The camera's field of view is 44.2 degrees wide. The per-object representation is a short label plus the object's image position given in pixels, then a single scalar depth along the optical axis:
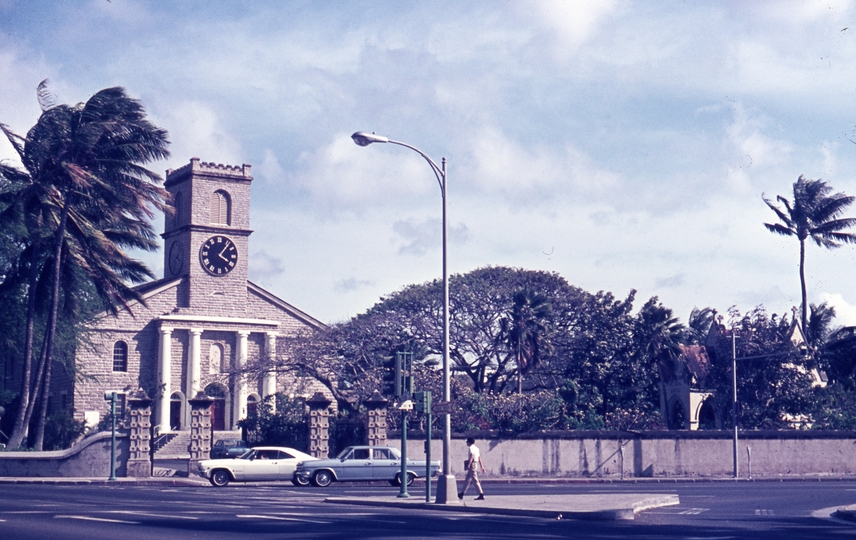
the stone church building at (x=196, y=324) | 62.66
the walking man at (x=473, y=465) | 22.97
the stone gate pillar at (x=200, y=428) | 39.84
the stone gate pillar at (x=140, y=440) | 38.31
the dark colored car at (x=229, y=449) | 40.63
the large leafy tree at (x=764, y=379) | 53.78
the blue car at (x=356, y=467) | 32.19
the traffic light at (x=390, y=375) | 23.58
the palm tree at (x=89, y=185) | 41.03
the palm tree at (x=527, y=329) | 59.69
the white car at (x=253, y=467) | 32.78
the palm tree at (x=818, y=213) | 67.81
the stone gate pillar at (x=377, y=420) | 39.81
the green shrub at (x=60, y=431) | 50.22
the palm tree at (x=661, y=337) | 56.53
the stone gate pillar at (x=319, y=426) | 40.59
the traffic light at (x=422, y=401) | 23.66
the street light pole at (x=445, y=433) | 22.25
